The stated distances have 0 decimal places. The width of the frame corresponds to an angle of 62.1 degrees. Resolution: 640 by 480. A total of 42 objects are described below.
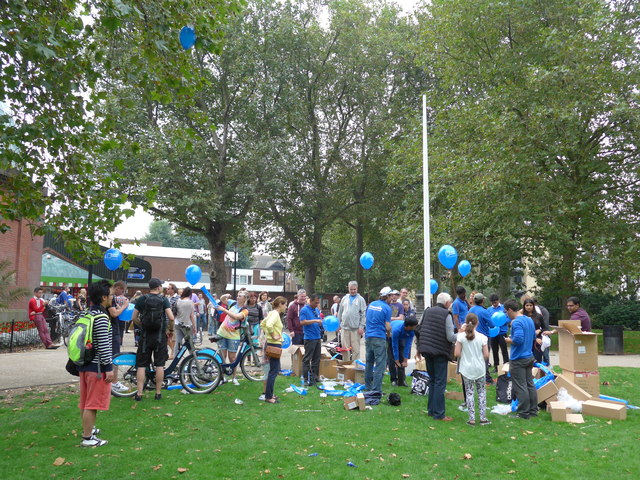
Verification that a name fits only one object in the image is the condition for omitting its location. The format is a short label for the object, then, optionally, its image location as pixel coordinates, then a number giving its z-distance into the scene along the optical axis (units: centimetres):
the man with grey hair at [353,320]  1111
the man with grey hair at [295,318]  1205
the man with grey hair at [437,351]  810
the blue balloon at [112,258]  1363
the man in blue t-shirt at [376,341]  923
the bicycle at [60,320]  1777
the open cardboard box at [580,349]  928
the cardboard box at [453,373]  1121
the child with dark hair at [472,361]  780
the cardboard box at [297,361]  1152
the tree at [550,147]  1861
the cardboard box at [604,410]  818
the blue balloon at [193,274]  1312
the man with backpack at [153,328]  868
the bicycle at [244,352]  1074
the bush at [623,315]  2825
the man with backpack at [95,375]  628
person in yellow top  887
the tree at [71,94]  757
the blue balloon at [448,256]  1364
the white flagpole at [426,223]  1067
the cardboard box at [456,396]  960
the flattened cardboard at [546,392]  874
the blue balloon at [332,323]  1317
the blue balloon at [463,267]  1820
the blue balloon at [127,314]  972
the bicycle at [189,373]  943
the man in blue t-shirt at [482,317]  1080
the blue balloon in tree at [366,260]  1780
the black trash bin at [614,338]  1861
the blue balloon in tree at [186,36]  706
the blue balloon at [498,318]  1127
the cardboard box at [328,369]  1159
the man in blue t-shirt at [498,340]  1167
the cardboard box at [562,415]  797
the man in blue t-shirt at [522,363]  824
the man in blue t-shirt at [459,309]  1098
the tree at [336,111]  3083
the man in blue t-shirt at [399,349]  1087
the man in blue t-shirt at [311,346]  1055
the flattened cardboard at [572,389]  873
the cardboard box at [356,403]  861
